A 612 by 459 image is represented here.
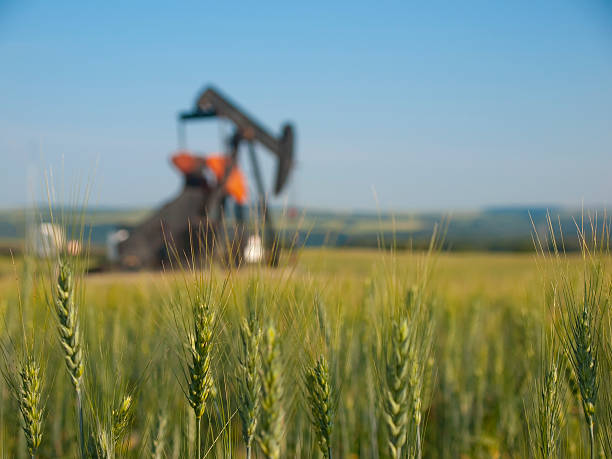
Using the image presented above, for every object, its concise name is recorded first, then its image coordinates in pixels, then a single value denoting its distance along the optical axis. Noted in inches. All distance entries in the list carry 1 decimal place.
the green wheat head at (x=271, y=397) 32.3
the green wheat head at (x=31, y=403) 34.0
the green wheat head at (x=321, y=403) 34.2
